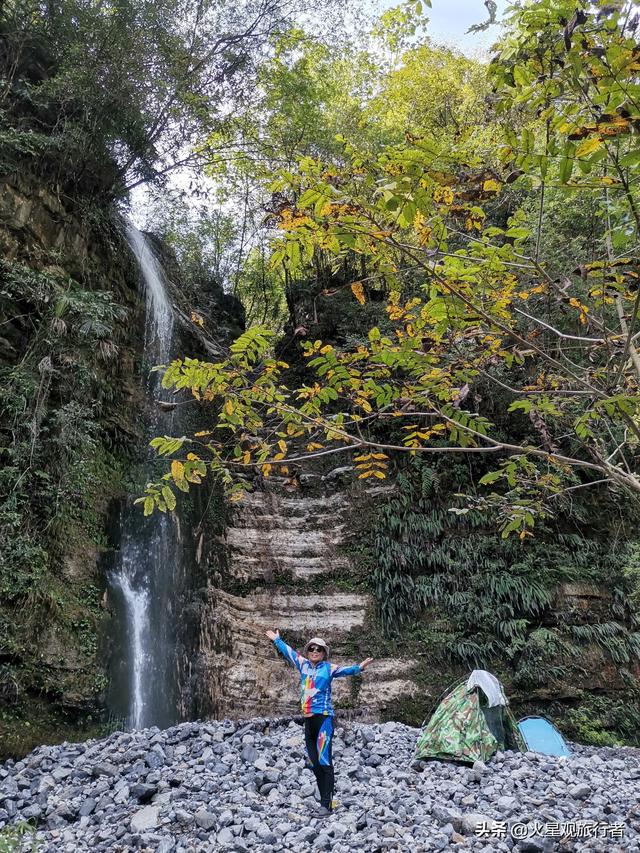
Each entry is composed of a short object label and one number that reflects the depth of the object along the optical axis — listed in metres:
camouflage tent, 5.23
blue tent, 6.07
